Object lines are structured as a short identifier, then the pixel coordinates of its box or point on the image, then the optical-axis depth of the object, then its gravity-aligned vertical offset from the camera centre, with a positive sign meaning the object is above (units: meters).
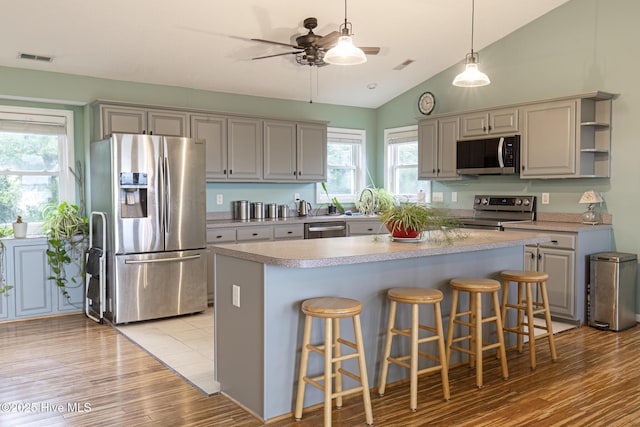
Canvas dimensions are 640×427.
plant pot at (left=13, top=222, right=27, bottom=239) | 4.98 -0.30
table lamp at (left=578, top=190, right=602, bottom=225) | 4.93 -0.03
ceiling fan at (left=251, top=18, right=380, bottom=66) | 4.28 +1.29
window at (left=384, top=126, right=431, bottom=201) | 7.07 +0.50
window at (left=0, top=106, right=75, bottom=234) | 5.15 +0.39
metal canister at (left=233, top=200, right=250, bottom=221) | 6.12 -0.13
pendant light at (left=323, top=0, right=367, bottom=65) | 3.06 +0.87
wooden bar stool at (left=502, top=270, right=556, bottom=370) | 3.59 -0.78
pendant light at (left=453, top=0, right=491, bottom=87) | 3.67 +0.87
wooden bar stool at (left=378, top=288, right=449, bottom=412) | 2.91 -0.78
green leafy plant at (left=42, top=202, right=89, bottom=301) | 5.03 -0.42
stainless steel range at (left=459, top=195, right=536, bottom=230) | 5.59 -0.14
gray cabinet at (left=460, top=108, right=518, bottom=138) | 5.45 +0.83
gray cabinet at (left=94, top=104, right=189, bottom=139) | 5.16 +0.81
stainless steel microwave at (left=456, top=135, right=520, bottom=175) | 5.43 +0.47
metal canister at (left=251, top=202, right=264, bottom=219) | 6.24 -0.14
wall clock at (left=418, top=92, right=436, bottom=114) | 6.65 +1.25
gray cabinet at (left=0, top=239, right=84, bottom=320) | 4.87 -0.82
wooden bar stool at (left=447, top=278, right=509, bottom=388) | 3.22 -0.77
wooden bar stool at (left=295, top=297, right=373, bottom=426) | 2.59 -0.78
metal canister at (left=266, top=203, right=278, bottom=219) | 6.43 -0.15
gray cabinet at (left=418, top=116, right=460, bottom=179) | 6.12 +0.62
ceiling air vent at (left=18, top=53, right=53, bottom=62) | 4.72 +1.31
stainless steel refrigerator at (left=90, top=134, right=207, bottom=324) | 4.74 -0.22
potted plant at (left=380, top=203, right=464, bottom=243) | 3.37 -0.15
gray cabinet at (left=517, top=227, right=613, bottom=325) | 4.71 -0.62
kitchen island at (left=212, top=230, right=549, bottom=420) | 2.77 -0.55
